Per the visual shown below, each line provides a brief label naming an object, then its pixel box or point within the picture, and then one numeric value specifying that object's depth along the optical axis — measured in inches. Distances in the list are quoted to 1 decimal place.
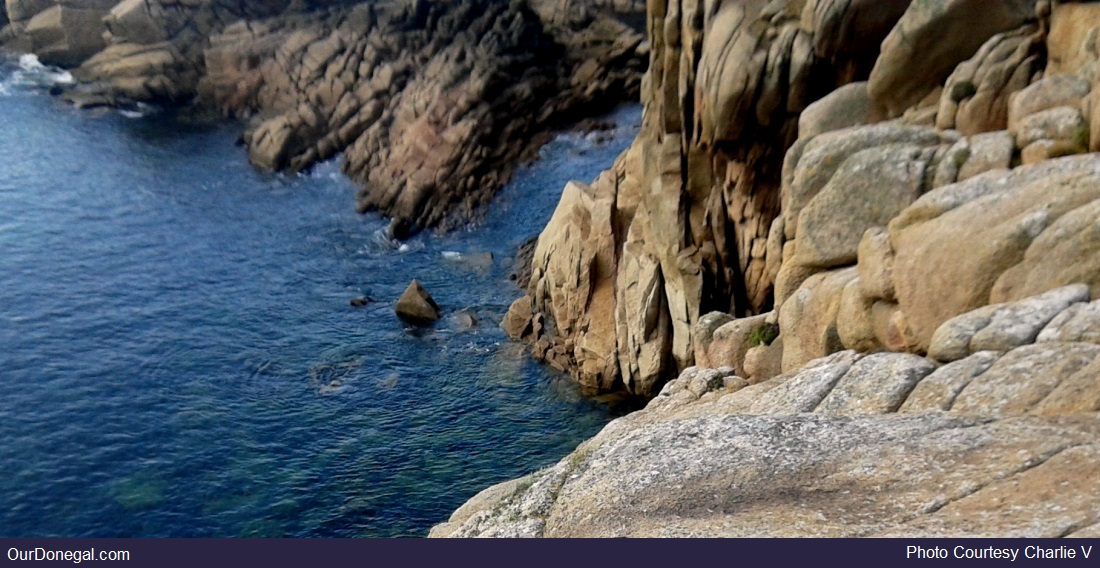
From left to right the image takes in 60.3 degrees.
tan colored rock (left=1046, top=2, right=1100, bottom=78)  1173.7
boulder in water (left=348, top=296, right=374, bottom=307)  2647.6
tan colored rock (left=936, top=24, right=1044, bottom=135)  1289.4
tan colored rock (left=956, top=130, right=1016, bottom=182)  1159.0
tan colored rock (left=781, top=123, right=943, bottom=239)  1320.1
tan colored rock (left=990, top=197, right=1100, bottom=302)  919.7
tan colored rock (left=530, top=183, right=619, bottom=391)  2180.1
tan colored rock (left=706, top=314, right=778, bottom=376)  1398.9
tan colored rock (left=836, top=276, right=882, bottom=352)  1120.2
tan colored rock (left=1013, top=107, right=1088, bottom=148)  1096.8
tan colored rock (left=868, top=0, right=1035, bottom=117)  1417.3
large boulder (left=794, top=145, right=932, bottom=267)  1254.9
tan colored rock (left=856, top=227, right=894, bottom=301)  1120.2
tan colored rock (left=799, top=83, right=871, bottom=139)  1518.2
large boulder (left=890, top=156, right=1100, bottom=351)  953.5
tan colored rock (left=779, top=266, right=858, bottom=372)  1203.2
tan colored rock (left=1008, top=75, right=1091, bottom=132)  1149.1
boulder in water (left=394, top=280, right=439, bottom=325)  2522.1
